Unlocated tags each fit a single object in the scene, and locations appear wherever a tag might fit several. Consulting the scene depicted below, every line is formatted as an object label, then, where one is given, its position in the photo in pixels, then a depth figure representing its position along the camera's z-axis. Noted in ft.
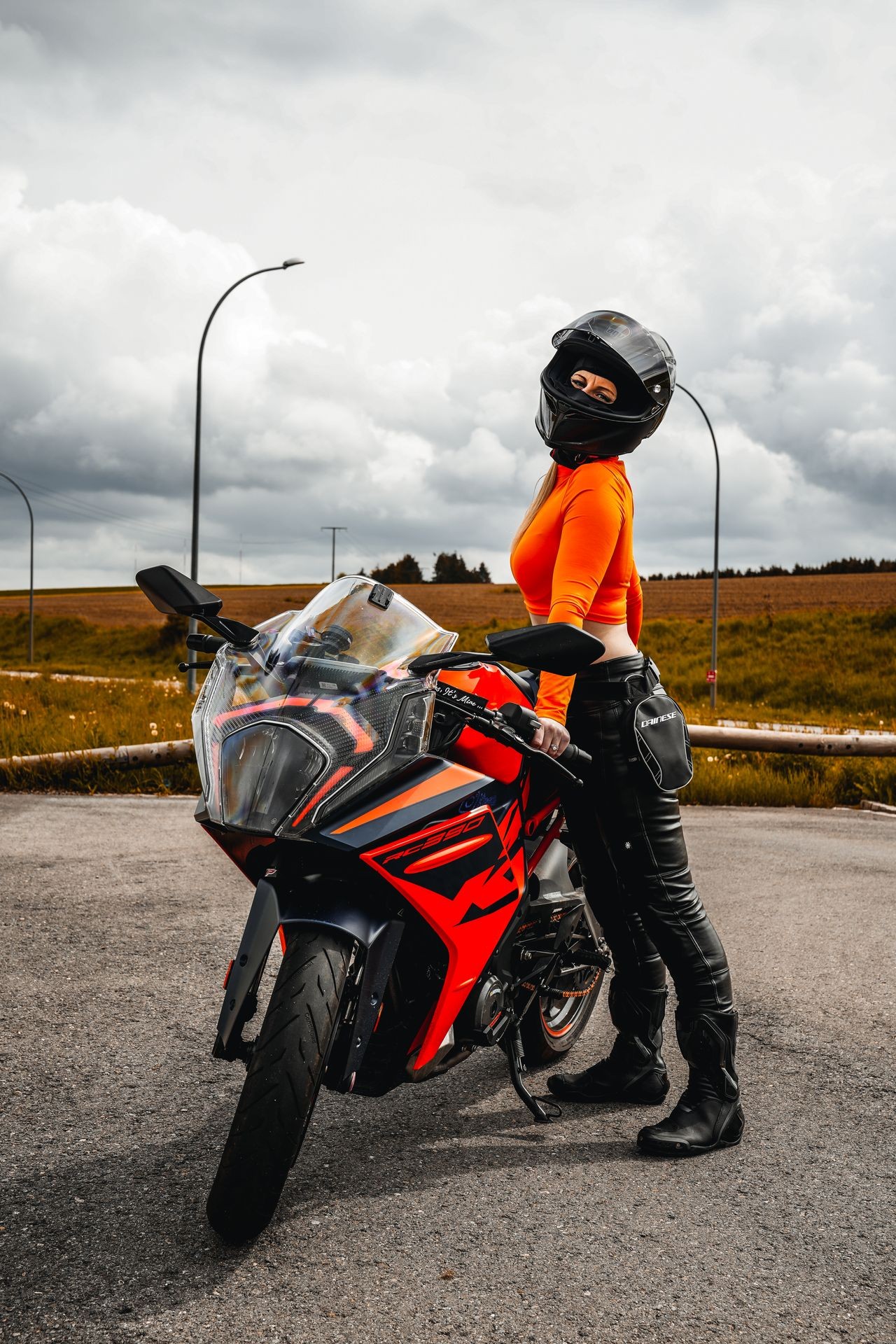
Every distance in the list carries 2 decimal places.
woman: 9.53
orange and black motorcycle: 7.22
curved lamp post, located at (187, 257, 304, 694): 66.03
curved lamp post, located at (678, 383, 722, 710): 84.22
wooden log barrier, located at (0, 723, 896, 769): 28.32
